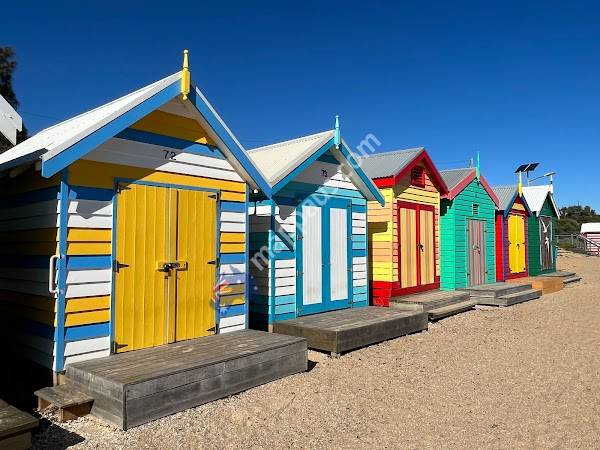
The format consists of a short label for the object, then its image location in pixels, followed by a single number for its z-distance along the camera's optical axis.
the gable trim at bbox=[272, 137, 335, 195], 7.70
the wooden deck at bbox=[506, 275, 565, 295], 15.71
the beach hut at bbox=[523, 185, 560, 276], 18.70
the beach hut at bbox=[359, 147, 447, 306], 11.12
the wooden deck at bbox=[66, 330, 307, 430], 4.41
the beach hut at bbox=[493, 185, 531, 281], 16.05
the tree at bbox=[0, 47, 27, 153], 22.47
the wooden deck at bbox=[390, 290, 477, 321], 10.46
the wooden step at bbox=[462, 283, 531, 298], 12.90
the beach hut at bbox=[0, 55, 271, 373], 5.18
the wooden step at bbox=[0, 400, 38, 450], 3.50
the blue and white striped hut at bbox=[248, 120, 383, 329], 8.15
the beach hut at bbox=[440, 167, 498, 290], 13.49
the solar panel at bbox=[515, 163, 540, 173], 18.34
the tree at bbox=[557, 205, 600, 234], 65.56
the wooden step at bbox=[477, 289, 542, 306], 12.70
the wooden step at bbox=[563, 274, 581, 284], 18.00
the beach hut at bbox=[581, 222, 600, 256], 51.38
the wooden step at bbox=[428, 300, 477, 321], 10.28
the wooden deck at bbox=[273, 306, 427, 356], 7.17
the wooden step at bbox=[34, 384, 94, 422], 4.46
